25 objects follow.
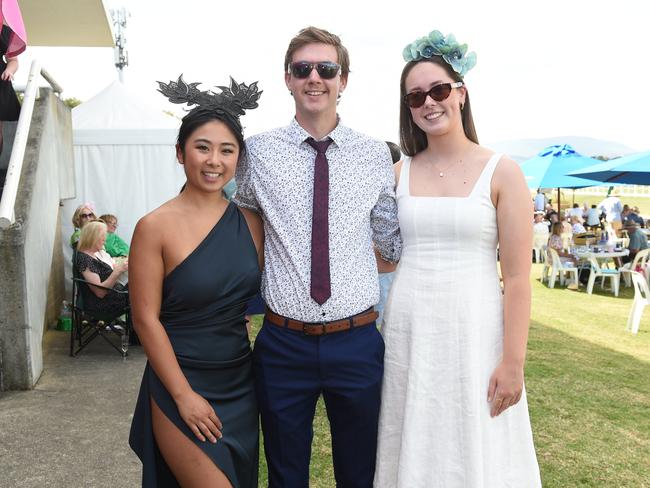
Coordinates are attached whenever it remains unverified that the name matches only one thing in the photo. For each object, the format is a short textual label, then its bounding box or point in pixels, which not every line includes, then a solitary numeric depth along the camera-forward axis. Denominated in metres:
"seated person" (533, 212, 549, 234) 18.16
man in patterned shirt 2.62
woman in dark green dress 2.40
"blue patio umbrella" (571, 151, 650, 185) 12.58
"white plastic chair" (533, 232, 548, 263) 18.20
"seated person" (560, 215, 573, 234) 16.56
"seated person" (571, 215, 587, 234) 18.94
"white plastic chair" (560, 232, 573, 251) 15.75
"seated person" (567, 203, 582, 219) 21.38
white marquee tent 9.66
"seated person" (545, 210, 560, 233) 20.23
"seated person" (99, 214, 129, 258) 8.30
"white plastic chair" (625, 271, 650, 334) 9.09
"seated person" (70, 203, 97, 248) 8.23
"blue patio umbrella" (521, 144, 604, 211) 16.22
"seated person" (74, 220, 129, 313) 6.49
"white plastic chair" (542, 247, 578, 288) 13.53
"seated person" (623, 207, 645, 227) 19.67
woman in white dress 2.59
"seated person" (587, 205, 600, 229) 21.84
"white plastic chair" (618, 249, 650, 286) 13.03
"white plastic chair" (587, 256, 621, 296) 12.74
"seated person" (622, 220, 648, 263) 15.24
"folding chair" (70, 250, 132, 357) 6.46
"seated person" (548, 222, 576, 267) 13.94
